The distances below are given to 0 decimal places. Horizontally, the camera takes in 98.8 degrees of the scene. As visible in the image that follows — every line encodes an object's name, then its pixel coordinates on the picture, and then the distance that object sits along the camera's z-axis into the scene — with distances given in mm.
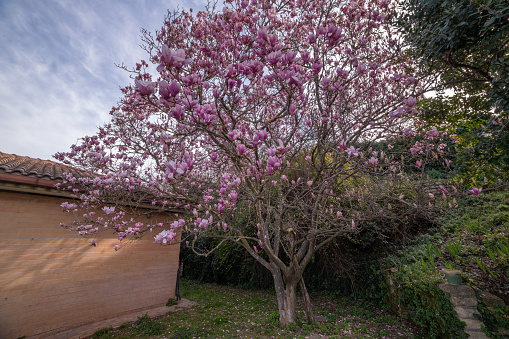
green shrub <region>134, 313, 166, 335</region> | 3805
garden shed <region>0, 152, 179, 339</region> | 3445
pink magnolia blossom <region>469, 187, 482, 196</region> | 2259
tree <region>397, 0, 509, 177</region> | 2547
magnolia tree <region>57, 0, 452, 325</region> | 2171
